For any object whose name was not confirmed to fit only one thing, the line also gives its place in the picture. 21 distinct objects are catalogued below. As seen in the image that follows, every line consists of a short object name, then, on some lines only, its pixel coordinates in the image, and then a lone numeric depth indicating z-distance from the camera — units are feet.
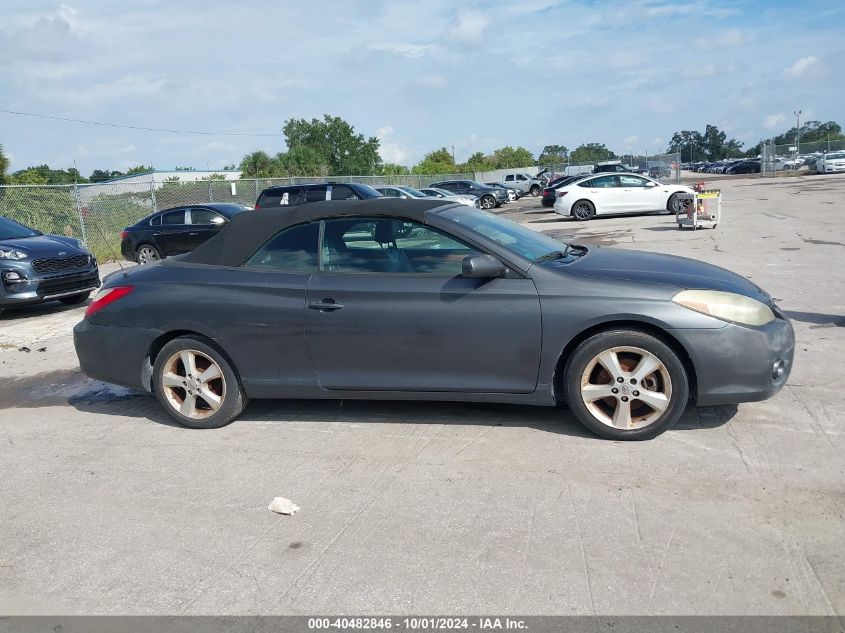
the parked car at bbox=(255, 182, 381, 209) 61.52
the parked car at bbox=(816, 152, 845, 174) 159.33
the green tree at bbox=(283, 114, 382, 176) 229.66
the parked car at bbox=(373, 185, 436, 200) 83.22
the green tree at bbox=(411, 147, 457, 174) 235.73
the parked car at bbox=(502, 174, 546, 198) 171.53
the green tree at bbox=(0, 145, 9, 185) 106.69
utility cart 60.95
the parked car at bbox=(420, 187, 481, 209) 105.74
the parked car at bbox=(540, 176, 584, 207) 90.22
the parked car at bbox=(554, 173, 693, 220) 80.12
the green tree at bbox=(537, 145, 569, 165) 354.76
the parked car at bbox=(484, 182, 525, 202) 136.98
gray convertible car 15.56
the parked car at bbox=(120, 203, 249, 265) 57.77
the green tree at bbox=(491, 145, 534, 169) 331.77
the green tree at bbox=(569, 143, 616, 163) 329.72
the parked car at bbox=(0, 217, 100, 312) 35.53
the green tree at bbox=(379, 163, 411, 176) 207.66
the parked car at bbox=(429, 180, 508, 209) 125.29
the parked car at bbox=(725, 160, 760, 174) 232.73
